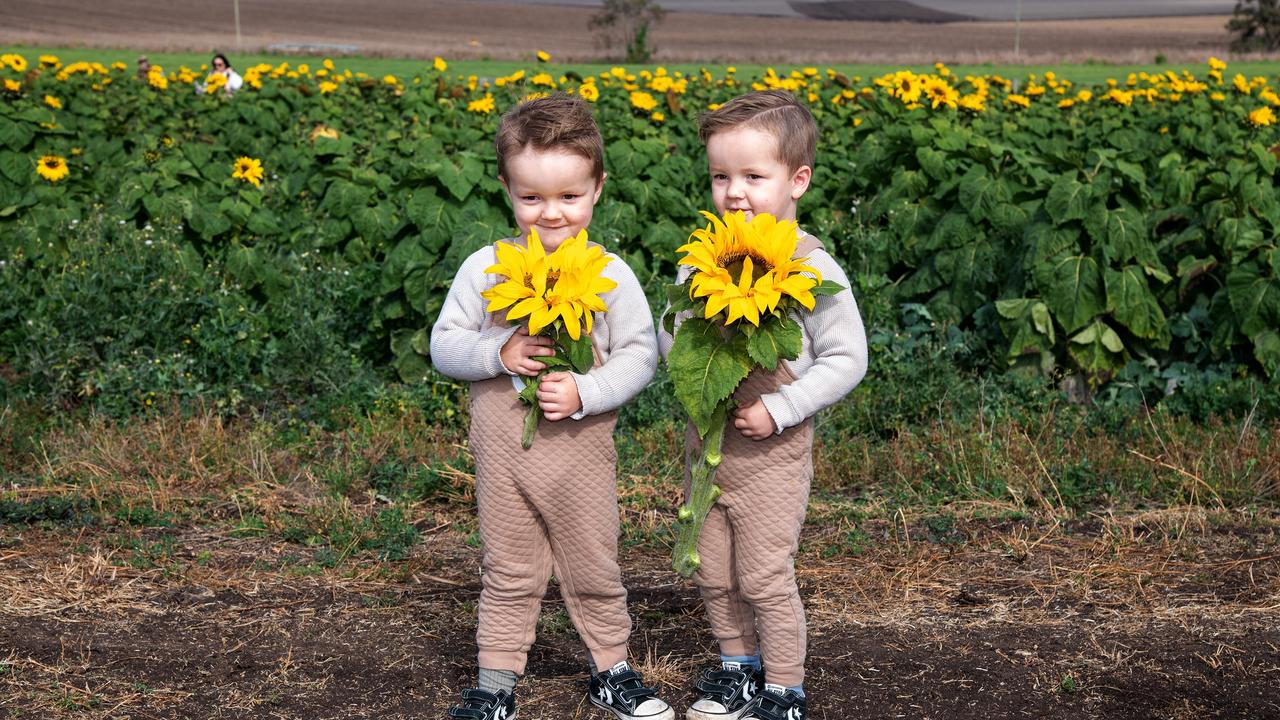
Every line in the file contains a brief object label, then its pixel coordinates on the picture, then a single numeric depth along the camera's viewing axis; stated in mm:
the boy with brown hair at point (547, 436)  3182
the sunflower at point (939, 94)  7852
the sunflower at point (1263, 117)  8659
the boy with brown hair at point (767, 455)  3133
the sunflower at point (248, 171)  6961
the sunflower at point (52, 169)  7281
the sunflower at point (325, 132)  8024
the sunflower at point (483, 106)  8047
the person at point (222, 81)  11086
